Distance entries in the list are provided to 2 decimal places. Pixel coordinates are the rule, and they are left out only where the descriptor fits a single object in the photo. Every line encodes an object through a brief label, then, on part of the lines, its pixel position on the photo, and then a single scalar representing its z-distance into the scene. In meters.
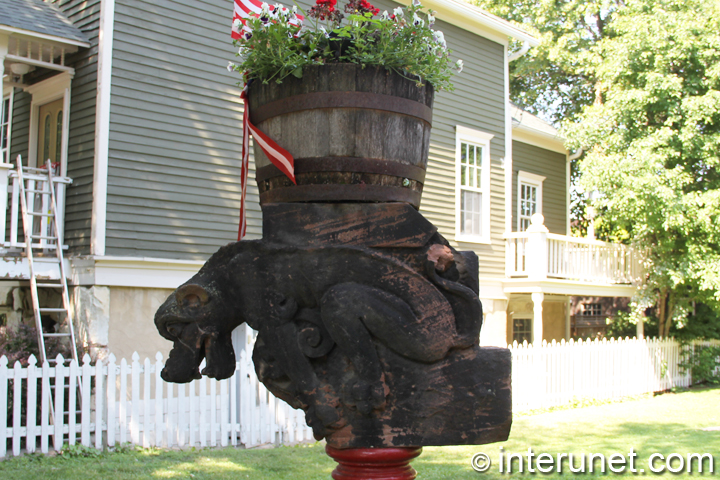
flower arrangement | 2.66
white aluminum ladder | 8.61
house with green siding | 9.20
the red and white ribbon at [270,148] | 2.63
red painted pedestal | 2.60
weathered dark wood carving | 2.55
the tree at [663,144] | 14.28
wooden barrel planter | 2.63
